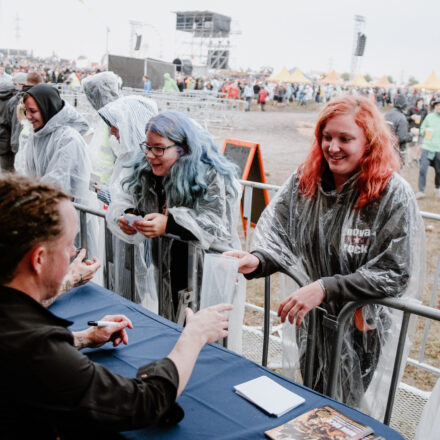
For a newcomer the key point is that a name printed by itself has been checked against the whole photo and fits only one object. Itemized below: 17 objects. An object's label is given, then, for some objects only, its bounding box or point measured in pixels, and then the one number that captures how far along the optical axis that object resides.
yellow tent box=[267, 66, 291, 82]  39.72
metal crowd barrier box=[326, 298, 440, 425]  1.73
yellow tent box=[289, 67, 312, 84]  39.53
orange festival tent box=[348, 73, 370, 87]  43.94
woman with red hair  1.86
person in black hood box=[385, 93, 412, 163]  8.94
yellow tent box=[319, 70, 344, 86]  49.59
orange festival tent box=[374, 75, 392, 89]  48.06
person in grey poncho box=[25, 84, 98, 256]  3.74
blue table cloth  1.36
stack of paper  1.45
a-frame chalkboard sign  5.59
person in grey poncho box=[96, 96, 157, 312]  2.96
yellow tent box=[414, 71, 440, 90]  29.02
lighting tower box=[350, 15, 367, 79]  63.84
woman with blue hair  2.54
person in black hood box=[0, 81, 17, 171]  6.62
